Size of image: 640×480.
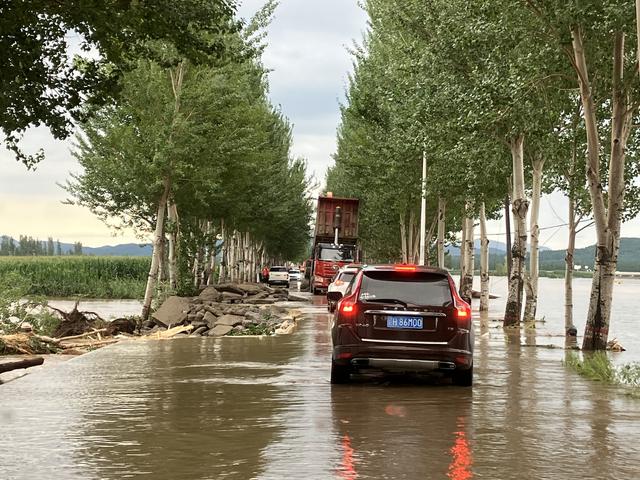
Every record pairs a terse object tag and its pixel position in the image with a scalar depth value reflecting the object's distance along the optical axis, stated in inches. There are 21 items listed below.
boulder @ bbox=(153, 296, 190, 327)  1150.0
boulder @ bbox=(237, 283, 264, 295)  1894.9
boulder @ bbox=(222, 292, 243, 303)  1627.2
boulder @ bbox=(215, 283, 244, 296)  1738.7
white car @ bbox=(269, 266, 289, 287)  2810.0
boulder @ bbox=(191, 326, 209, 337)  1020.5
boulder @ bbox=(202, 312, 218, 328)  1059.2
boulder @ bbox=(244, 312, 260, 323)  1058.7
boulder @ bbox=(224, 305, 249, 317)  1163.8
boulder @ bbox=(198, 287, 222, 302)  1497.3
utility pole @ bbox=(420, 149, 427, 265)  1453.0
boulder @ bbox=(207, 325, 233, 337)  967.3
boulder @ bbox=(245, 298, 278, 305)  1699.8
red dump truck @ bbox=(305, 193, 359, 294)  2039.9
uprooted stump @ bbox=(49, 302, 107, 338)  1042.7
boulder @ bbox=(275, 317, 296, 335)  942.9
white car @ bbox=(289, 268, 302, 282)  3861.7
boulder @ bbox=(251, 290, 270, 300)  1818.9
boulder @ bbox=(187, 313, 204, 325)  1120.3
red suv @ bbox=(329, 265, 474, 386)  475.2
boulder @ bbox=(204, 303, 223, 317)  1165.1
